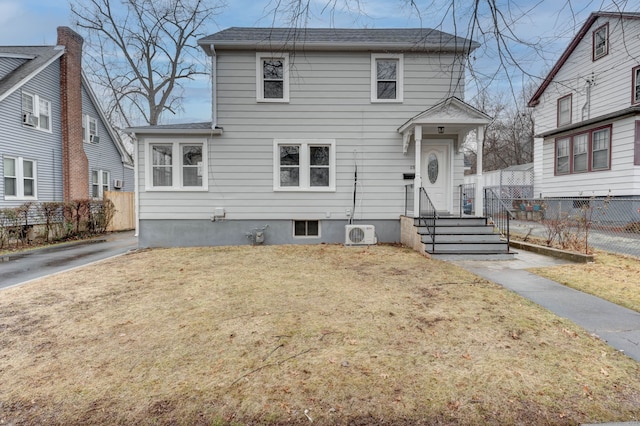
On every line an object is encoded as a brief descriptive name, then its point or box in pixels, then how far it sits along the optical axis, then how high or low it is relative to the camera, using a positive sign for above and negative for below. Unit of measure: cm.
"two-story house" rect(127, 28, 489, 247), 1013 +150
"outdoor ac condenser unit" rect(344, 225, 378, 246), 987 -87
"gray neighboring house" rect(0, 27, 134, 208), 1316 +321
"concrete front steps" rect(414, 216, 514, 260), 794 -85
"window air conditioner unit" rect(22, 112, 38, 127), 1359 +324
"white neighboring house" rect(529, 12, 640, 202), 1255 +322
